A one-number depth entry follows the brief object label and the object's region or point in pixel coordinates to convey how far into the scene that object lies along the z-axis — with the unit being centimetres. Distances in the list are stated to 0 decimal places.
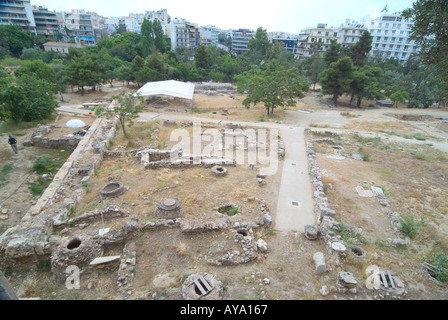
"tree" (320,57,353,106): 2935
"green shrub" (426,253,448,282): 679
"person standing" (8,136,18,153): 1408
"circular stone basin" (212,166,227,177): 1210
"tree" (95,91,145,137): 1619
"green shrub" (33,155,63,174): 1313
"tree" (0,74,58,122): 1792
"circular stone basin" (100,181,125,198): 994
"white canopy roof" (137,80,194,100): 2530
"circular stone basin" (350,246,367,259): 750
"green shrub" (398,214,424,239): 878
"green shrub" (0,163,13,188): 1174
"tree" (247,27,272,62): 5447
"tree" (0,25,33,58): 4762
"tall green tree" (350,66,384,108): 2980
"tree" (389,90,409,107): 3148
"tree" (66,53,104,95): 2836
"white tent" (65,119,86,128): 1773
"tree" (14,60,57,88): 2453
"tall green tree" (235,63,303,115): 2422
